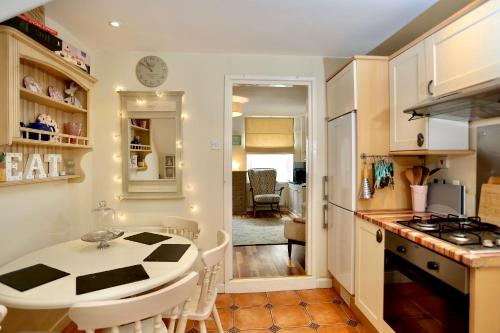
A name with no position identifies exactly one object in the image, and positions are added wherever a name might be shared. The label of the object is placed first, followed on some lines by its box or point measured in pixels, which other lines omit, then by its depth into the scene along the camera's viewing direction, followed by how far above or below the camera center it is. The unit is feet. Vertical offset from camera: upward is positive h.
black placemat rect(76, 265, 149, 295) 4.00 -1.82
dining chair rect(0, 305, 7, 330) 2.92 -1.61
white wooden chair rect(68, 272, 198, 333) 3.16 -1.79
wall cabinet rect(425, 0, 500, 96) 4.33 +2.02
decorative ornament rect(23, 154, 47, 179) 5.76 -0.09
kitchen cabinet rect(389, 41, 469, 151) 5.90 +0.96
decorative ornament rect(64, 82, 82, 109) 7.14 +1.85
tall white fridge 7.24 -0.96
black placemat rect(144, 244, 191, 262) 5.21 -1.82
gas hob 4.17 -1.25
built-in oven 4.00 -2.16
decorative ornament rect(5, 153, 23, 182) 5.21 -0.04
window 22.03 +0.02
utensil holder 6.85 -0.89
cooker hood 3.99 +1.03
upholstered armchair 19.90 -1.80
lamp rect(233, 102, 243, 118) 14.74 +3.03
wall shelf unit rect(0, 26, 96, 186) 4.87 +1.40
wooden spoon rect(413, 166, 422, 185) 6.98 -0.31
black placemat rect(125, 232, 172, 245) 6.29 -1.79
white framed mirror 8.59 +0.60
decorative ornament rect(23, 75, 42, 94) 5.56 +1.66
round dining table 3.71 -1.82
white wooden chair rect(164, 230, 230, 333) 4.95 -2.42
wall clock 8.57 +2.95
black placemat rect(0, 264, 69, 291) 4.07 -1.81
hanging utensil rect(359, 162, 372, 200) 7.02 -0.67
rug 14.29 -4.06
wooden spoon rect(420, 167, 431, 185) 6.95 -0.28
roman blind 21.44 +2.27
